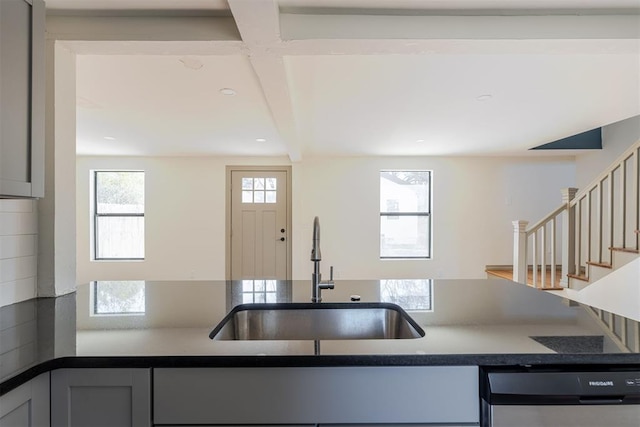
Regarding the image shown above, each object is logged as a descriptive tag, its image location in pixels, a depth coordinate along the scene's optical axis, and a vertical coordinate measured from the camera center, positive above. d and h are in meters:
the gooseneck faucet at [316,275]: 1.40 -0.28
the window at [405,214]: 4.97 -0.02
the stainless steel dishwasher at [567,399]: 0.79 -0.45
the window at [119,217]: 4.87 -0.11
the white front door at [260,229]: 4.92 -0.27
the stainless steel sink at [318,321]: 1.32 -0.45
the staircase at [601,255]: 2.37 -0.37
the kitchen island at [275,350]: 0.80 -0.36
